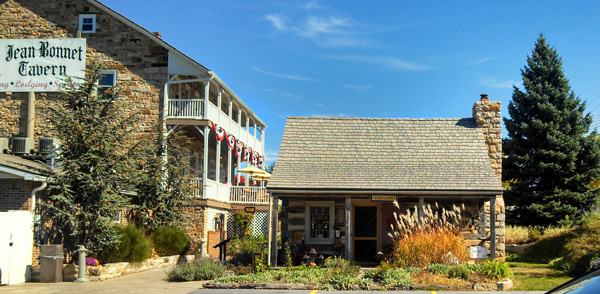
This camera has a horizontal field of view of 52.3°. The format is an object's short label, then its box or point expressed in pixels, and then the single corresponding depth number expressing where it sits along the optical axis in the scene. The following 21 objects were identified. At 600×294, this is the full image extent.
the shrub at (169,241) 20.38
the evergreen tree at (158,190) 20.23
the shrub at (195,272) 15.20
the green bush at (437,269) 14.12
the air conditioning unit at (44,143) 20.86
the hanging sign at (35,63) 24.97
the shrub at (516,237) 23.28
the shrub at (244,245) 22.52
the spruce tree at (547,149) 26.42
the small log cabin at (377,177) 17.56
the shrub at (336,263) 15.02
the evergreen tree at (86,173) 16.09
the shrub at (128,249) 16.72
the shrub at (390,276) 13.34
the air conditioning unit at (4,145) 21.56
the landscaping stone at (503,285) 13.13
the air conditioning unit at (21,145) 21.77
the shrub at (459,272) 13.77
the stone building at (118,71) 24.91
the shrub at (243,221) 26.98
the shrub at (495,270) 13.85
